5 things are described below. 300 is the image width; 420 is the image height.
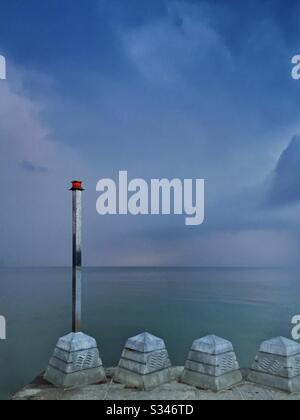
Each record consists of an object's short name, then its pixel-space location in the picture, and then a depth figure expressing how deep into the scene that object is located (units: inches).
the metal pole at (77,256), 320.2
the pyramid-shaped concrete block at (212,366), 255.1
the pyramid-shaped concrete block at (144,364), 260.2
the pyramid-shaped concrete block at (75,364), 264.7
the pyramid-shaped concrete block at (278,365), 251.4
